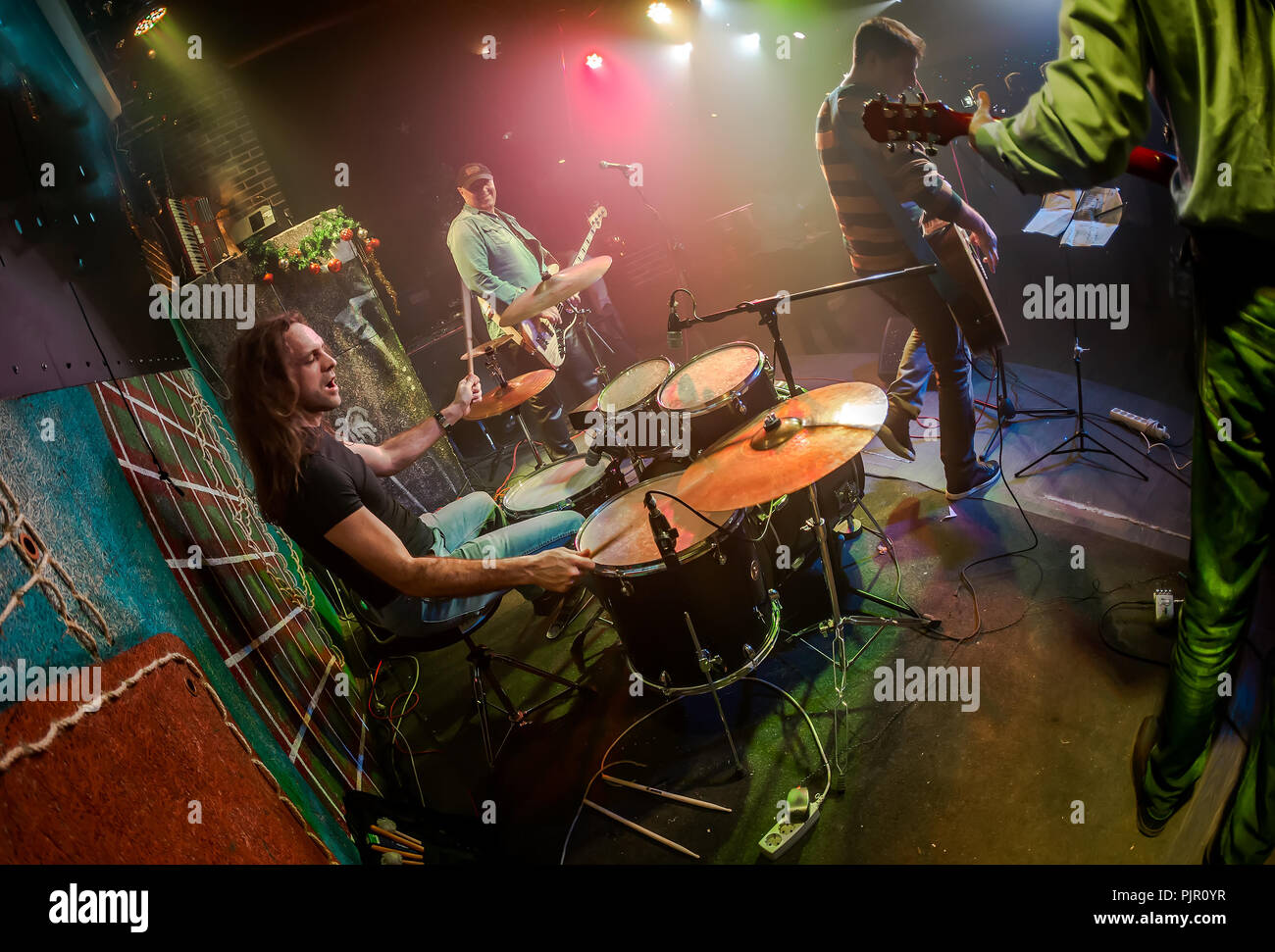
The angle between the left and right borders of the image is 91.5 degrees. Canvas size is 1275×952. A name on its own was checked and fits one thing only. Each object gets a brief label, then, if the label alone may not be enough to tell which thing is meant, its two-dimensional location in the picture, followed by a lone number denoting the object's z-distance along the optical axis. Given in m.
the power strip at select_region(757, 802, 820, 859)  2.25
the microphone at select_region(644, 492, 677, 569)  2.11
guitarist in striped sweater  3.37
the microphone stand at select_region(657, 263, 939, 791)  2.50
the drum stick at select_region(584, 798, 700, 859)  2.46
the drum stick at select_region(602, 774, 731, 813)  2.53
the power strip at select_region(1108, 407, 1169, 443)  3.44
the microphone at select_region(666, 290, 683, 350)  2.86
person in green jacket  1.43
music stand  3.65
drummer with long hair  2.43
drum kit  2.28
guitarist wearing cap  5.95
